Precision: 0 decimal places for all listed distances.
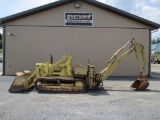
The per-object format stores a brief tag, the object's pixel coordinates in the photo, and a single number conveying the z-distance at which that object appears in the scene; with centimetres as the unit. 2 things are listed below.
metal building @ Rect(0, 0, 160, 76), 915
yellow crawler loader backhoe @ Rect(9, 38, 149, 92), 591
